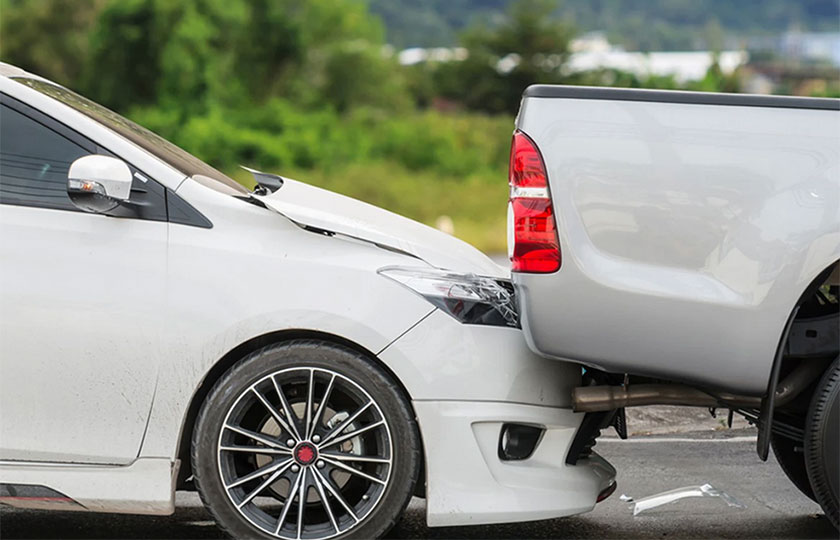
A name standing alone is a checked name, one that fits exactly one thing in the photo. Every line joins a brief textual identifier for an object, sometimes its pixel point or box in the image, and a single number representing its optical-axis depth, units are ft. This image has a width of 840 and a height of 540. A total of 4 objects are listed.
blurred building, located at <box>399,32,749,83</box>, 439.22
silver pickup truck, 25.91
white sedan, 26.50
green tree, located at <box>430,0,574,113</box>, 440.04
